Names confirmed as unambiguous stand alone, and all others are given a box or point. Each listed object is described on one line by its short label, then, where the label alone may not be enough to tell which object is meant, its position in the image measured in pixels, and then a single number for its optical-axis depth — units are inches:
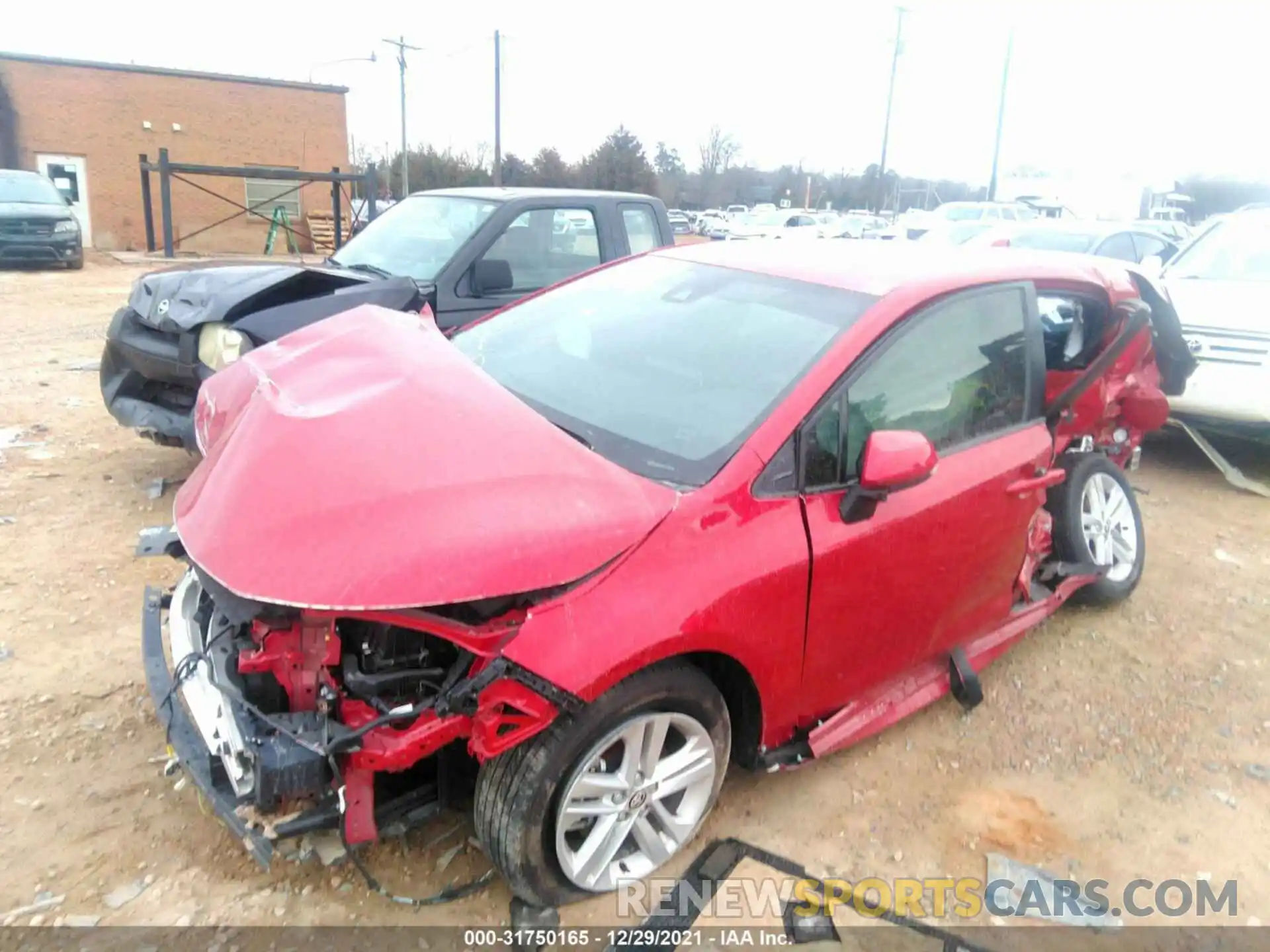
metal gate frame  669.9
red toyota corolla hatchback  84.9
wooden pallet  908.6
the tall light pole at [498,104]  1299.0
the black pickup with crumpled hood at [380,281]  186.4
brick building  845.8
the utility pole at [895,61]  1369.3
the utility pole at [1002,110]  1323.8
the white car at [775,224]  1131.9
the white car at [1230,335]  243.9
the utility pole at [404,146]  1312.7
